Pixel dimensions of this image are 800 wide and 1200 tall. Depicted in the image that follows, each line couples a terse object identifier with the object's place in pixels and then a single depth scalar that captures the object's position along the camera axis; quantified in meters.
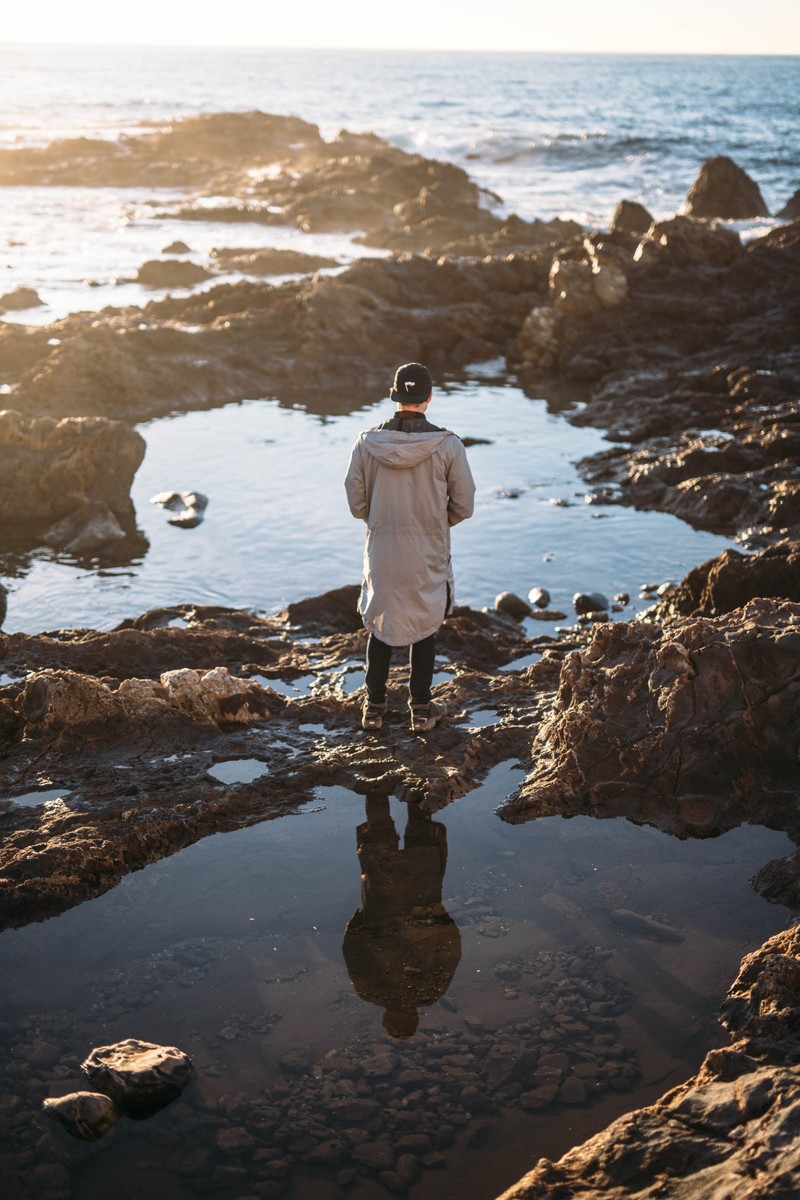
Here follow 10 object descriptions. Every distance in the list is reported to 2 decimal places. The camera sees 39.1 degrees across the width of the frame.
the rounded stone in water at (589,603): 8.15
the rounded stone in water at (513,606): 8.11
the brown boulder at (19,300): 18.19
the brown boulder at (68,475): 10.10
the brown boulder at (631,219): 23.67
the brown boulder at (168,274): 20.22
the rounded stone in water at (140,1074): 3.47
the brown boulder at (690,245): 17.14
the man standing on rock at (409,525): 5.51
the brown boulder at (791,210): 27.94
